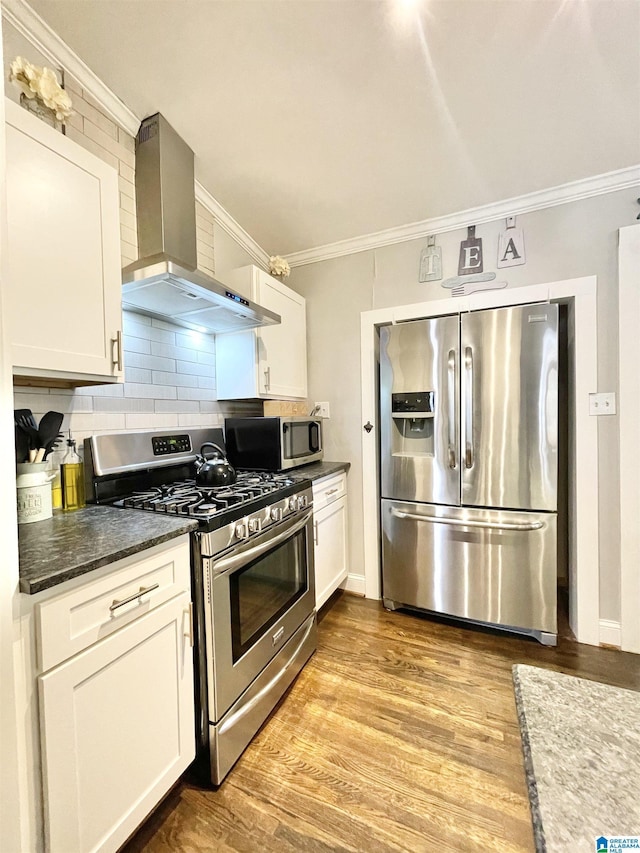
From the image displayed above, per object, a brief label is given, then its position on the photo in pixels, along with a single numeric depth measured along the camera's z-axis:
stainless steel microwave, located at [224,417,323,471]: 2.11
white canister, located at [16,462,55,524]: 1.19
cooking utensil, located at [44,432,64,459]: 1.28
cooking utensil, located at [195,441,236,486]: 1.67
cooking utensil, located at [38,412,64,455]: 1.27
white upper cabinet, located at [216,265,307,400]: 2.19
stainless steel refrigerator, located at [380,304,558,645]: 1.98
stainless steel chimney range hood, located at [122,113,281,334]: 1.50
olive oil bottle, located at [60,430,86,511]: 1.40
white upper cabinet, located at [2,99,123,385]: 1.07
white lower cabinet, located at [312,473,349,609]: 2.15
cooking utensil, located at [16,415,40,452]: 1.24
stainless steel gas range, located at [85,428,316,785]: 1.21
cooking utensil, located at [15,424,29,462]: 1.23
